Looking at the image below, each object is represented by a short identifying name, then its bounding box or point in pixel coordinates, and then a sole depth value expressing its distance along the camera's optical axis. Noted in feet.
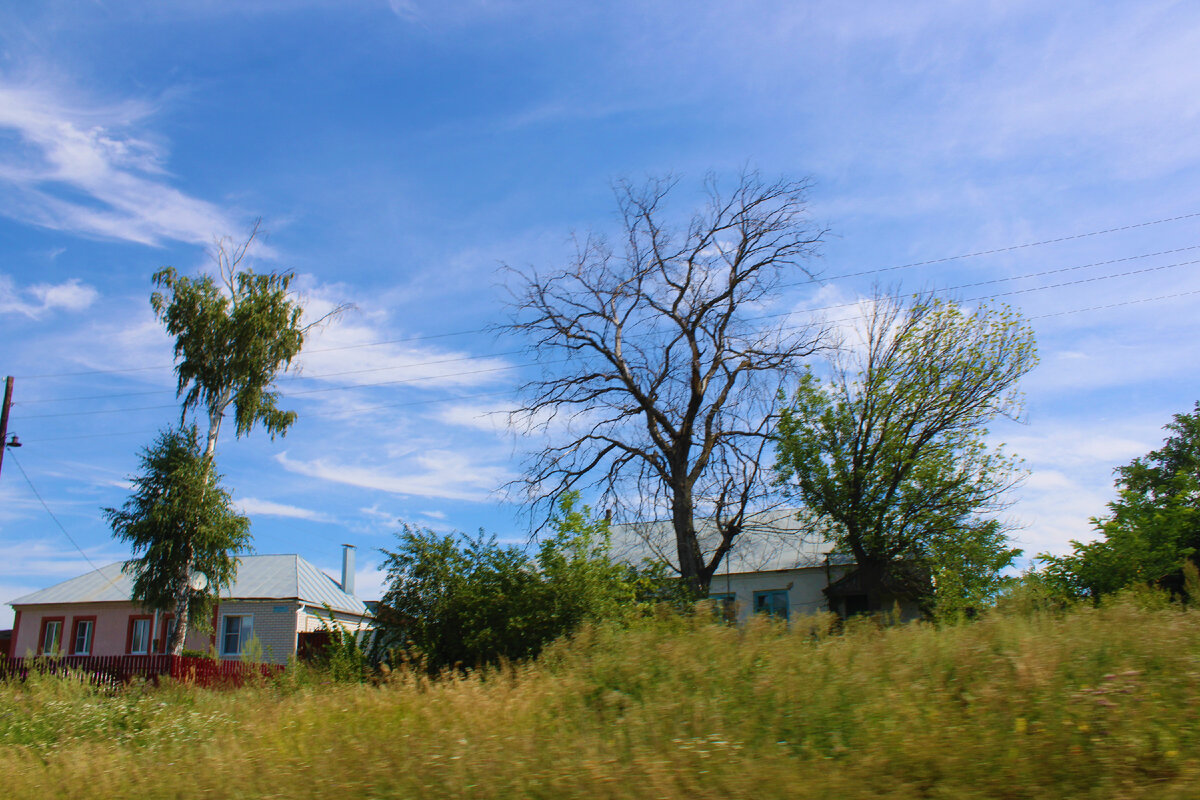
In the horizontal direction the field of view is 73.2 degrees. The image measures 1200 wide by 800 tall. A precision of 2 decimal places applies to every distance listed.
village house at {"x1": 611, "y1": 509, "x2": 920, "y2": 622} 91.97
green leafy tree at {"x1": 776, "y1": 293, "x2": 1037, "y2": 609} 79.87
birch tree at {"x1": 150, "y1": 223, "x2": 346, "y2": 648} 88.22
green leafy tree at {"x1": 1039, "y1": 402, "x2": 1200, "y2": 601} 53.01
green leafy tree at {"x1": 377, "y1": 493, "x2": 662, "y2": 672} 48.91
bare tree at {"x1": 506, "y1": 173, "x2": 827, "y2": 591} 79.82
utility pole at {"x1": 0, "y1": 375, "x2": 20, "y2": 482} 78.54
